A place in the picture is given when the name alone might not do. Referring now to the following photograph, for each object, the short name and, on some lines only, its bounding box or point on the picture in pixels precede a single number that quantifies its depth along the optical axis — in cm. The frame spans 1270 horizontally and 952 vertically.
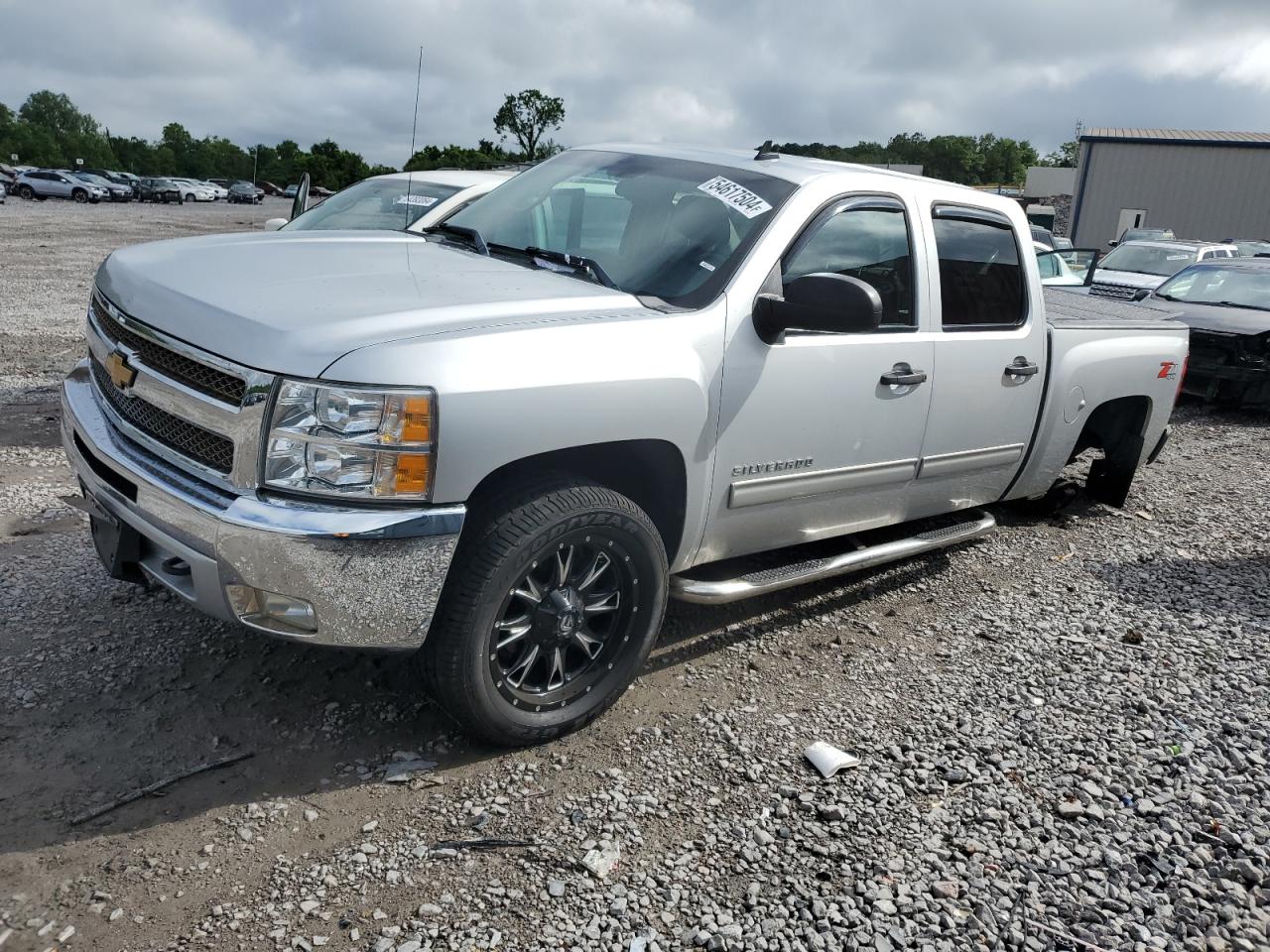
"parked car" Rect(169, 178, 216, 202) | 5962
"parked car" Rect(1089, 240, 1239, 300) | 1496
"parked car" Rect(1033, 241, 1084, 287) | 1373
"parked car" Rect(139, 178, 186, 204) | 5619
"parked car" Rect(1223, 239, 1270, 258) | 2408
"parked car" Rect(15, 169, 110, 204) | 4803
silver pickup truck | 262
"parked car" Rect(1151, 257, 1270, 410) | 961
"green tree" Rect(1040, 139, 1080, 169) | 11658
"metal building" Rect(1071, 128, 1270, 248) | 3881
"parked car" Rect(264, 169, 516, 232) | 758
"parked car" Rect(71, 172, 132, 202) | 5092
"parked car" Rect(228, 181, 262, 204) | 6372
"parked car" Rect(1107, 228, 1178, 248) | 2188
